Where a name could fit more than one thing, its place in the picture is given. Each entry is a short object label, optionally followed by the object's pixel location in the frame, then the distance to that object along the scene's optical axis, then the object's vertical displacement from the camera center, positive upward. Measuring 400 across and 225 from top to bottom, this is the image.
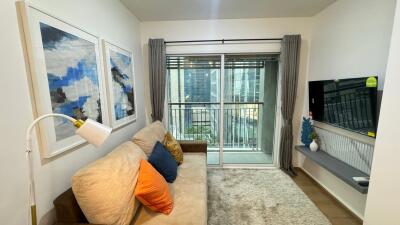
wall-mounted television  1.69 -0.20
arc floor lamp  0.83 -0.22
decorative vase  2.58 -0.90
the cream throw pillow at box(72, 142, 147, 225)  1.13 -0.69
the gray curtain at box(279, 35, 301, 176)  2.76 -0.07
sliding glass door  3.13 -0.32
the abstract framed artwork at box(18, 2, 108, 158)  1.08 +0.11
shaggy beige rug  1.95 -1.47
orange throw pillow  1.34 -0.81
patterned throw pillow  2.32 -0.82
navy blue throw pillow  1.81 -0.80
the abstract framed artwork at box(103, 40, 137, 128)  1.91 +0.04
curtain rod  2.85 +0.76
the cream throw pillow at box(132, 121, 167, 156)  1.95 -0.60
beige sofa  1.14 -0.84
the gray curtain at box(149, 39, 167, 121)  2.89 +0.20
